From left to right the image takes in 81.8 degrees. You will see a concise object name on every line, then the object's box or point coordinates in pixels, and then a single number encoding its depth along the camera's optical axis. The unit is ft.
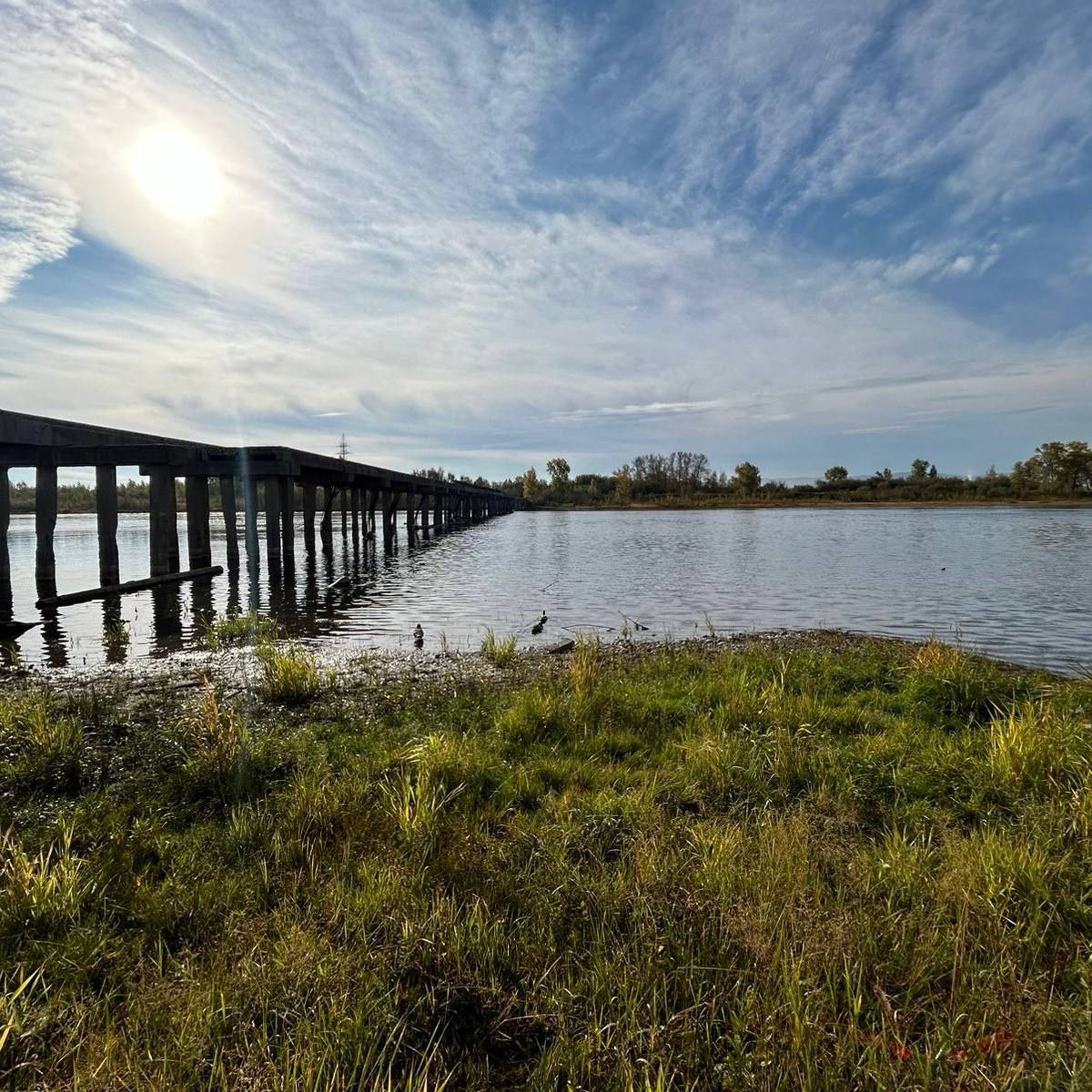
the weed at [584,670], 26.18
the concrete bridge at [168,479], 52.19
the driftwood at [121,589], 55.21
